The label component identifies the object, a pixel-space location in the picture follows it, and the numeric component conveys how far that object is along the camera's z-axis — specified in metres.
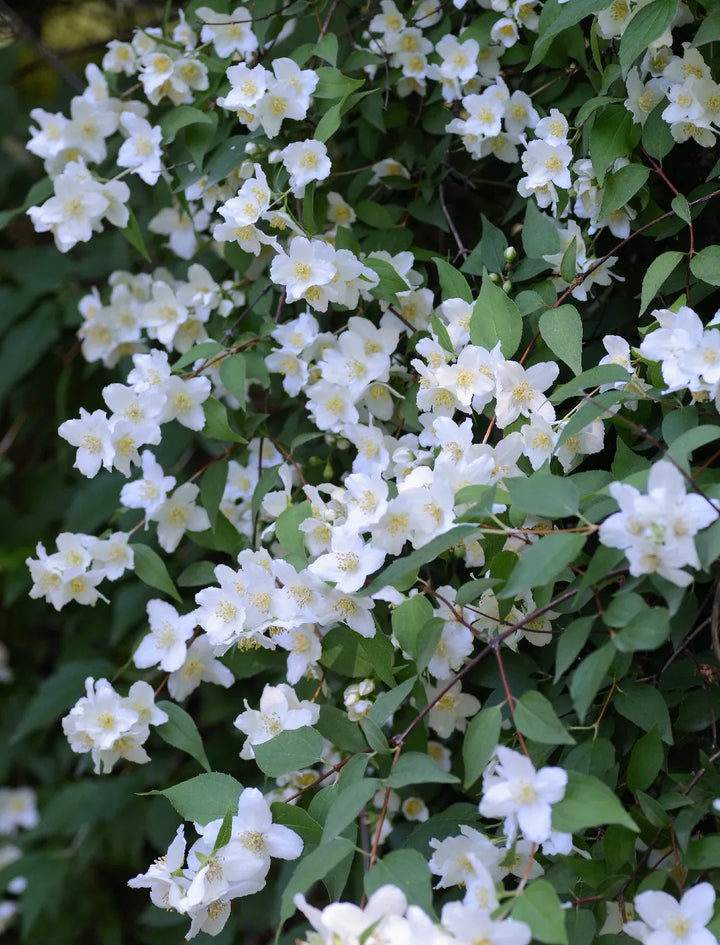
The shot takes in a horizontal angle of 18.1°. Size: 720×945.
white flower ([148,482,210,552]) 1.02
